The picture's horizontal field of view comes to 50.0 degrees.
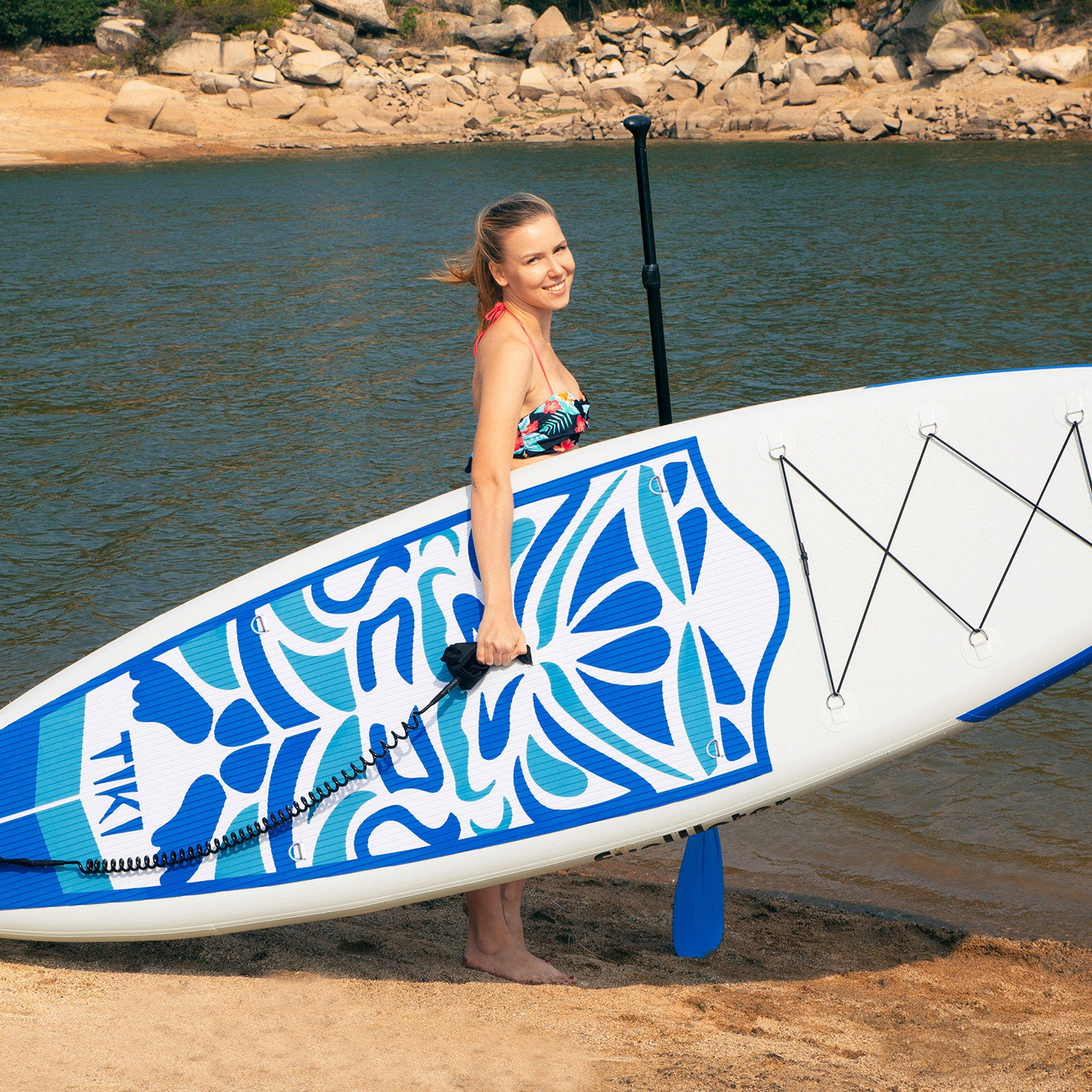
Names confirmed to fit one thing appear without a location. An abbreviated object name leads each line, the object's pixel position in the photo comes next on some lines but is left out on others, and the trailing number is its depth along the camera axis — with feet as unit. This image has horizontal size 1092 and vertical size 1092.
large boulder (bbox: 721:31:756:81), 134.51
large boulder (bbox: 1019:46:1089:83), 114.73
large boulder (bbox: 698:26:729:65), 138.21
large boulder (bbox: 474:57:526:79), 148.97
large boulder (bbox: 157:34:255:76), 143.64
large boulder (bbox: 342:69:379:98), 142.92
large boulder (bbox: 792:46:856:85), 125.39
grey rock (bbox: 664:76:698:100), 134.00
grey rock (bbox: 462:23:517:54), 152.87
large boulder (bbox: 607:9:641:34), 148.25
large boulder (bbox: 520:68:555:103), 141.42
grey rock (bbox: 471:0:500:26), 157.69
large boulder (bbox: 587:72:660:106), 134.00
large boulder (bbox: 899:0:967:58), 124.36
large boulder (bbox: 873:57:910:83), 125.39
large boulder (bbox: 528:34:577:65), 147.64
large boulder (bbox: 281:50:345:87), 142.00
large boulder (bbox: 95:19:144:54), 148.15
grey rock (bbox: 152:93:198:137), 128.88
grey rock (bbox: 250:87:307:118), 137.08
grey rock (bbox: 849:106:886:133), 112.88
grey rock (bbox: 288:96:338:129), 136.05
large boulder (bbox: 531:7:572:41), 149.89
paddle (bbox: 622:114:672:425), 12.91
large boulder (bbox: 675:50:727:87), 133.74
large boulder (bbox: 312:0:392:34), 152.87
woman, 9.57
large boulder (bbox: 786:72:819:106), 123.95
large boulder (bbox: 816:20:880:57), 129.90
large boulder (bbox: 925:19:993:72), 119.34
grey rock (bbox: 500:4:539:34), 152.56
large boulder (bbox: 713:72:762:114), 126.93
